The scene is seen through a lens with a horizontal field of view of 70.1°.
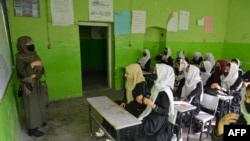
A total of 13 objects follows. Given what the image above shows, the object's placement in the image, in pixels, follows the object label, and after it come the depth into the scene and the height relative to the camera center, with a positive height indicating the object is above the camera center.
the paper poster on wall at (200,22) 6.74 +0.71
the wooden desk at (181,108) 2.48 -0.96
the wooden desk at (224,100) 2.98 -1.02
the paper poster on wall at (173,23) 6.04 +0.60
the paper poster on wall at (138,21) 5.34 +0.58
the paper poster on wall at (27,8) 3.85 +0.69
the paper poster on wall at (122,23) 5.11 +0.50
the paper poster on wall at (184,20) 6.27 +0.72
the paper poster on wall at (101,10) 4.72 +0.80
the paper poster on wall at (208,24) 6.97 +0.66
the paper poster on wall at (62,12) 4.26 +0.66
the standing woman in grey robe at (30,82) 2.77 -0.66
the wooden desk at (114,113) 1.96 -0.92
